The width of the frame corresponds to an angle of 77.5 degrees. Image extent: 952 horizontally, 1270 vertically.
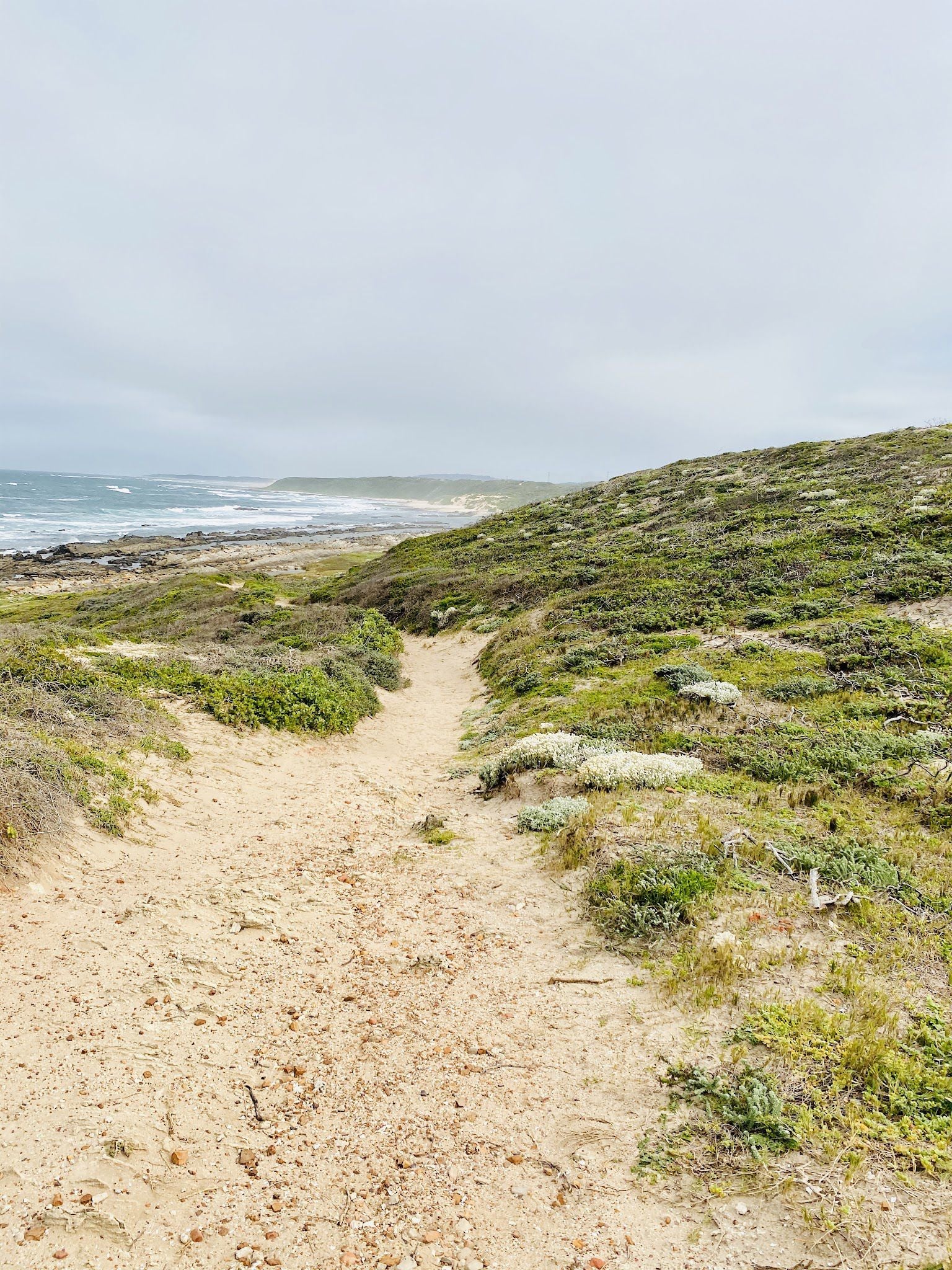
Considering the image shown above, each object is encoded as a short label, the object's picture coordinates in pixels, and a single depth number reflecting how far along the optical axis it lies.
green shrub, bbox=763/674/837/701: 11.88
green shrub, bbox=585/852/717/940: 6.18
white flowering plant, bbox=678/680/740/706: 12.01
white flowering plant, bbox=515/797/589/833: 8.67
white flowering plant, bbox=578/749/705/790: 9.27
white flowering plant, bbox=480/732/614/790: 10.43
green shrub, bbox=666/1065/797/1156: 3.85
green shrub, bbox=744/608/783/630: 16.47
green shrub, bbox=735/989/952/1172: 3.81
